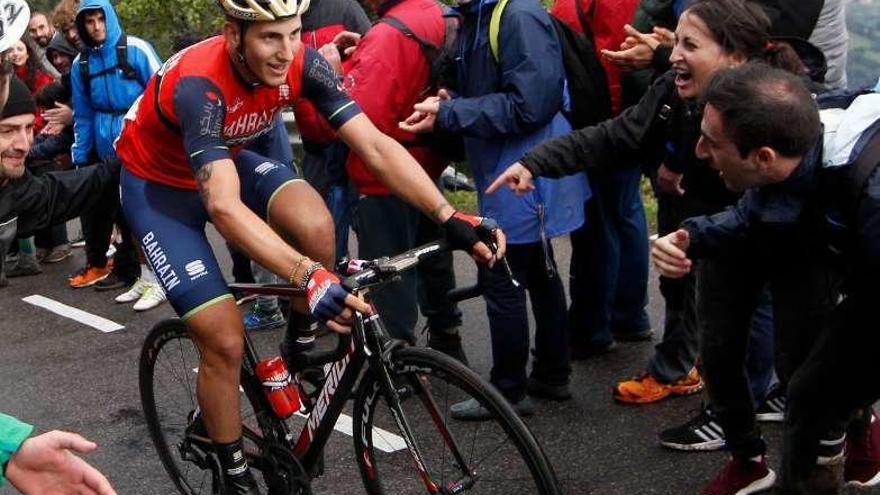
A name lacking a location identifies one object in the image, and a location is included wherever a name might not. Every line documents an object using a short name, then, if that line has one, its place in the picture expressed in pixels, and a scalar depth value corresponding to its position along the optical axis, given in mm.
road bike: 3094
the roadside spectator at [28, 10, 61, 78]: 8273
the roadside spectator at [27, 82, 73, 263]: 7191
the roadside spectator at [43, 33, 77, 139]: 7117
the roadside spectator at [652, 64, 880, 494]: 2939
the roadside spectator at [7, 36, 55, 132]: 7863
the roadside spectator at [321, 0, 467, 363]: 4750
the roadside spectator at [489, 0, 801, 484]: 3664
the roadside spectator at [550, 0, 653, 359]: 5078
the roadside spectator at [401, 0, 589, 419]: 4316
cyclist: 3391
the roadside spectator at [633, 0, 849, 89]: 4164
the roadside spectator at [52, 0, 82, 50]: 7121
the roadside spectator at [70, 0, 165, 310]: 6641
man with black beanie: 3762
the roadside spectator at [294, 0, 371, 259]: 5547
